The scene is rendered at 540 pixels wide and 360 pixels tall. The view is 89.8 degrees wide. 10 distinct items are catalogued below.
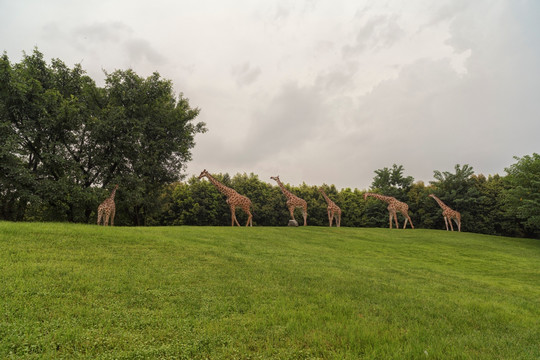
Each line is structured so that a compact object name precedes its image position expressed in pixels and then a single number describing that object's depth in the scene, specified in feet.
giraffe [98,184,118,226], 53.93
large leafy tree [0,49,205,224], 52.49
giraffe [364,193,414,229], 90.22
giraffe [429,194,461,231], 92.68
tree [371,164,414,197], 115.85
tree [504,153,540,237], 68.49
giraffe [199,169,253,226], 68.95
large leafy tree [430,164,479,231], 101.35
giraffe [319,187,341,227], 86.29
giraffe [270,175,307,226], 78.54
